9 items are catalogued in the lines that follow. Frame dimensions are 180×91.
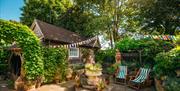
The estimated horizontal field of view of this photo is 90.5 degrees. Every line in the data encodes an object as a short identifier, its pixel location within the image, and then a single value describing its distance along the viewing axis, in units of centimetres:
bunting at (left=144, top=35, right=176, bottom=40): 644
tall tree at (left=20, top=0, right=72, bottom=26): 1328
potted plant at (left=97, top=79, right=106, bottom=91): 450
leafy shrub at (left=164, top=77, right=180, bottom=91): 319
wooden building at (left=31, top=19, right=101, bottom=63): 715
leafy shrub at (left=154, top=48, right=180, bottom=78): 346
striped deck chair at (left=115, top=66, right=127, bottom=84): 571
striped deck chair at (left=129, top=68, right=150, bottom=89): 493
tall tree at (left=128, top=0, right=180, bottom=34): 1028
